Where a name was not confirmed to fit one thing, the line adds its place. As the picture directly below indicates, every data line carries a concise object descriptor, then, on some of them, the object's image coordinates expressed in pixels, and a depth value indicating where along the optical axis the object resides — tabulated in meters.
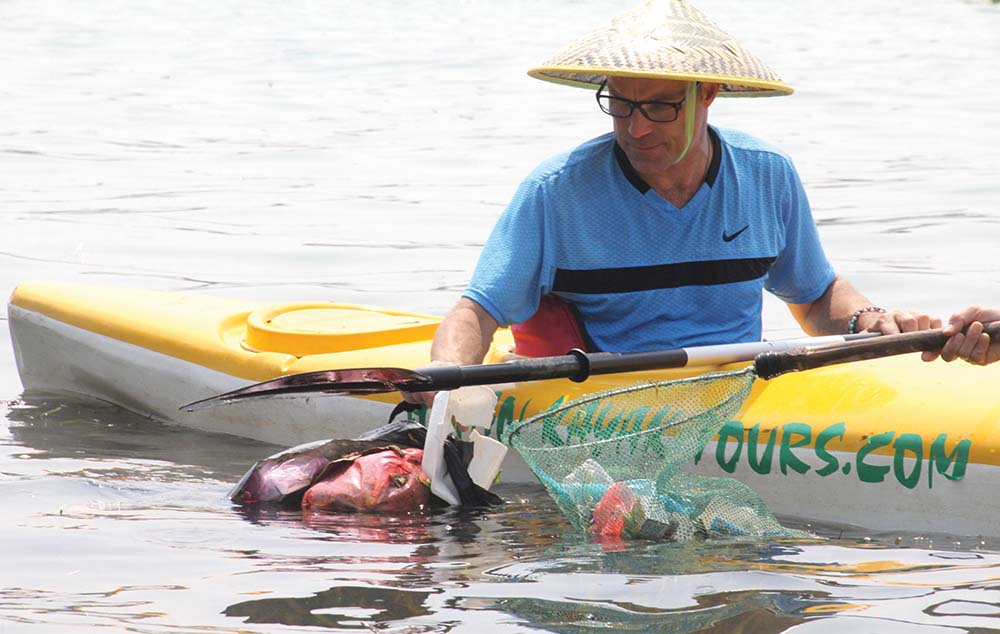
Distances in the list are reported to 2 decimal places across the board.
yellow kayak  7.68
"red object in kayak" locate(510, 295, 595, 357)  8.64
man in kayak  8.20
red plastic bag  8.13
